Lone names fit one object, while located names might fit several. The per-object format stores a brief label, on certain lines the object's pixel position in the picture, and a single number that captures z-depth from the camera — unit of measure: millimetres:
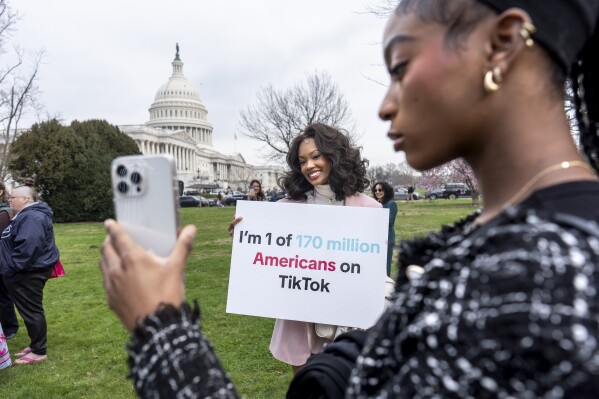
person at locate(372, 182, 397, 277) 8489
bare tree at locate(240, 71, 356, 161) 28938
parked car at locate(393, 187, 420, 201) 54156
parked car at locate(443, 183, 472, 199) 50031
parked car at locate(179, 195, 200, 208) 47188
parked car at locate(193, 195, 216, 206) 49781
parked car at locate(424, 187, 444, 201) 51219
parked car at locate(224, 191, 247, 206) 52125
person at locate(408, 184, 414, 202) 47400
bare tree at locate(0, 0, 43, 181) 23859
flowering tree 34562
